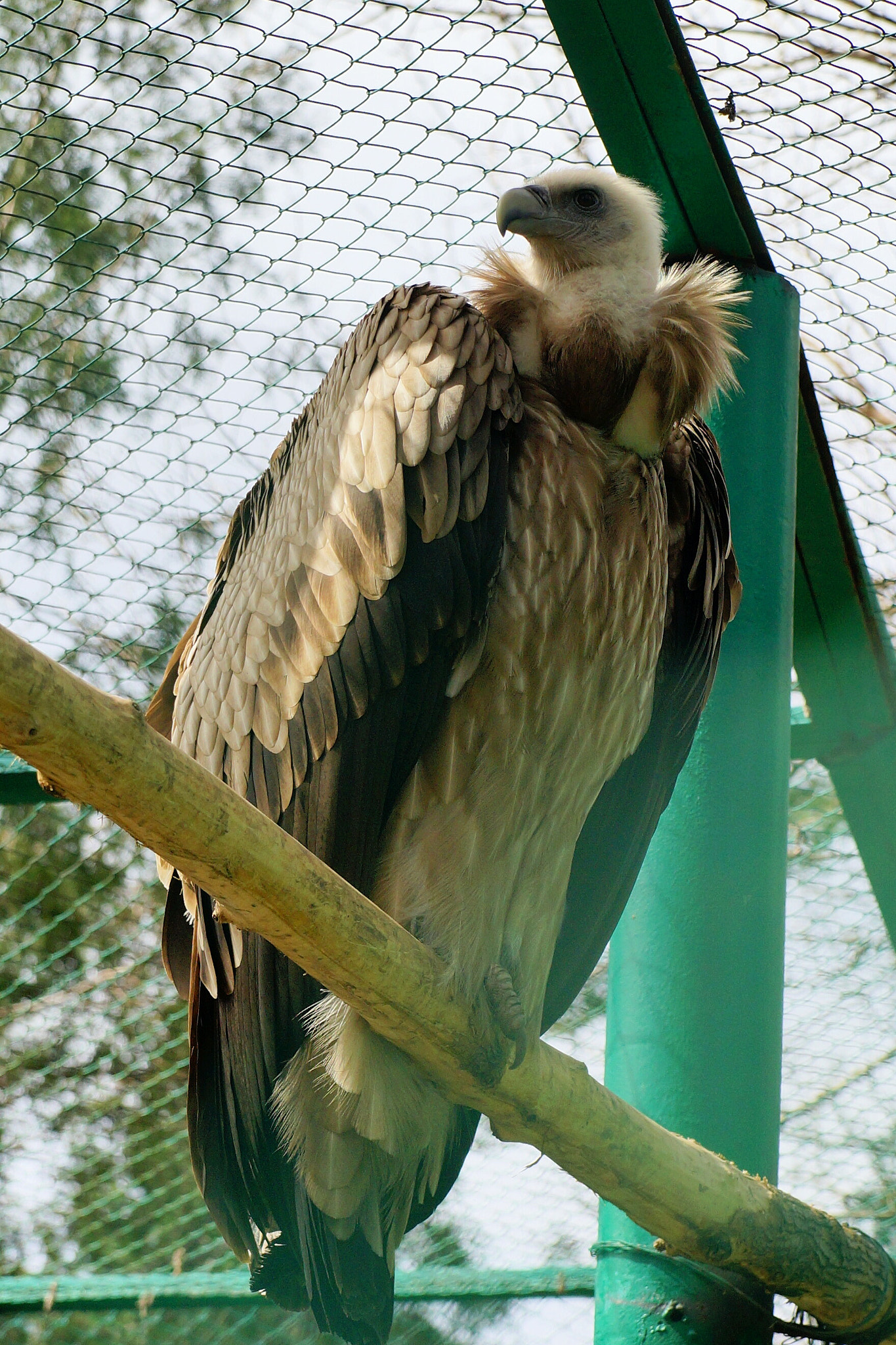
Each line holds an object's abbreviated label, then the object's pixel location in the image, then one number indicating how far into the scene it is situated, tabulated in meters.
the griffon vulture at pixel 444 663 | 4.74
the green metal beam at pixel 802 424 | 5.75
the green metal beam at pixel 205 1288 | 8.67
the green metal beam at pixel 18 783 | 7.73
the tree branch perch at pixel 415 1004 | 2.91
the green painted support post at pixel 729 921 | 5.56
